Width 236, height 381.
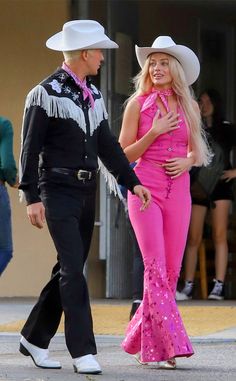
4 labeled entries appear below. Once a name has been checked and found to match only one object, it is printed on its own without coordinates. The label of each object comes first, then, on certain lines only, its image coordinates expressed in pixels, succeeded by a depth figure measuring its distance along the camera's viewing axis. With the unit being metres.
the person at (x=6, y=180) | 17.51
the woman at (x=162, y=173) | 13.34
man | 12.63
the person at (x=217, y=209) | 23.07
